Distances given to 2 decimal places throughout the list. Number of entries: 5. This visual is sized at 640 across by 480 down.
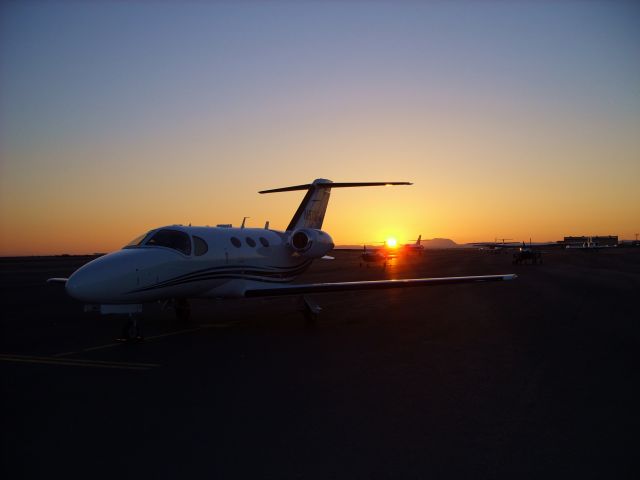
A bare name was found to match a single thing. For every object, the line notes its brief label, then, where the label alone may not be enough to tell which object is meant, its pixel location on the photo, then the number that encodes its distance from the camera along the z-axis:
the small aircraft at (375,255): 48.47
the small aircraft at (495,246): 74.09
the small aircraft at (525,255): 50.19
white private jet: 9.95
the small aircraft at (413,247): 100.50
